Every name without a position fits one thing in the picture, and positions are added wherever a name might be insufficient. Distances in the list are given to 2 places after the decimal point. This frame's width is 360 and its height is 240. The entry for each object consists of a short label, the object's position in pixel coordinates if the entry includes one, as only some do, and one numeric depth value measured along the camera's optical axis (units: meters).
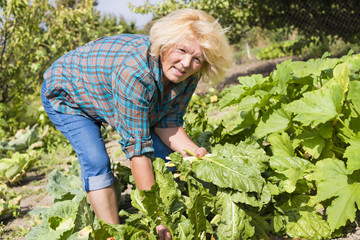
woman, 1.93
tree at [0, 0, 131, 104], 6.02
